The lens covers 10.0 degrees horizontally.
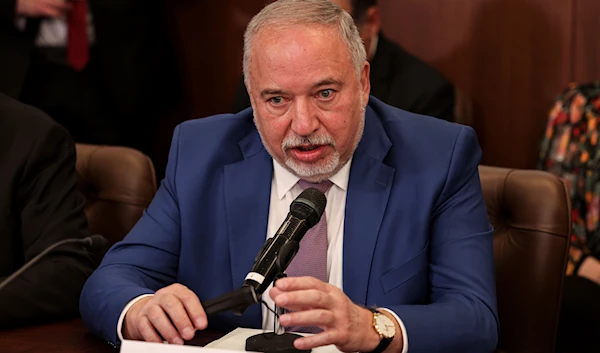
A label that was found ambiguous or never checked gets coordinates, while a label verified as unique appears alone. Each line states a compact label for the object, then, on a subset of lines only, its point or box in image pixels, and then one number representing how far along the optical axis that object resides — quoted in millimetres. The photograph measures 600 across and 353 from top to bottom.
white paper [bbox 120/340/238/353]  4003
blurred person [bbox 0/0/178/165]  5304
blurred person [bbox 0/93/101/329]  4490
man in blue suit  4314
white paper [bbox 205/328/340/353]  4165
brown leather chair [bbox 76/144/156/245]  4686
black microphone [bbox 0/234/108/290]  4235
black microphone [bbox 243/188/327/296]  4065
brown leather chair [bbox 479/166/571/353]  4476
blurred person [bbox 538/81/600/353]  4913
